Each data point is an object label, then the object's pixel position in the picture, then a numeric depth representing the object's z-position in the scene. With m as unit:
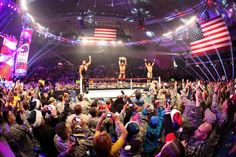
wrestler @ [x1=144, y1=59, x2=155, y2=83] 10.74
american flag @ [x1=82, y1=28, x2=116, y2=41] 13.89
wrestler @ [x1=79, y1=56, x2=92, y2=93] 8.33
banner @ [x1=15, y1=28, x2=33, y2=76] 9.42
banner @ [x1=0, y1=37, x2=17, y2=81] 8.59
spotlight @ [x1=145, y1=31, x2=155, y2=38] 17.85
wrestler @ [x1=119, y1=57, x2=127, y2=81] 10.53
